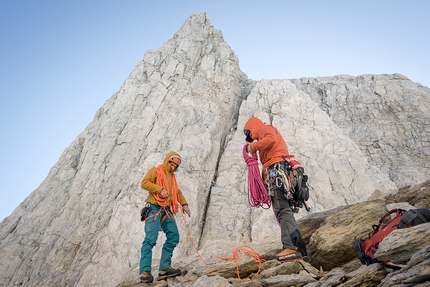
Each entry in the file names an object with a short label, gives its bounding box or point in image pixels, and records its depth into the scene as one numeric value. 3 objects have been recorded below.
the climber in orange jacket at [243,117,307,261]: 6.37
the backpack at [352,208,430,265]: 4.68
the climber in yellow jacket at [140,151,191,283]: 7.23
